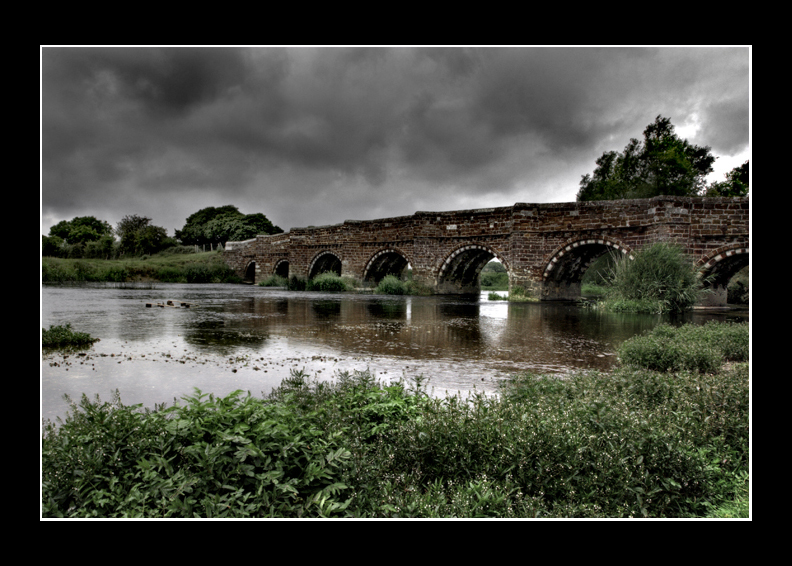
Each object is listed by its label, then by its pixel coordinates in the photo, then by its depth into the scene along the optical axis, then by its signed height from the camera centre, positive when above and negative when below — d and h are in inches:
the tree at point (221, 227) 2042.3 +280.4
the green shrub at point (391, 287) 949.2 +0.8
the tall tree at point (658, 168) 1312.7 +350.7
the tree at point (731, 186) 1225.2 +278.5
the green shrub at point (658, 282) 565.3 +3.2
